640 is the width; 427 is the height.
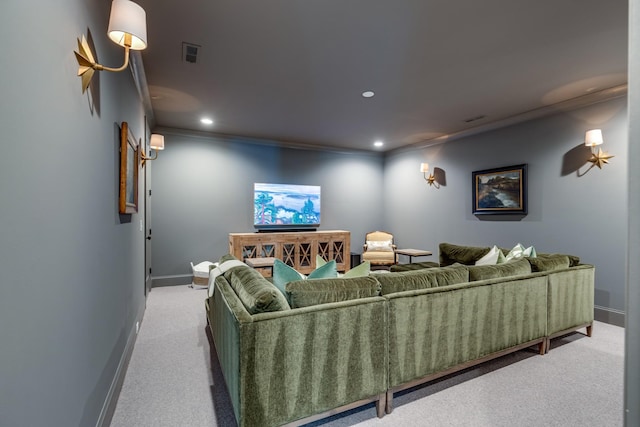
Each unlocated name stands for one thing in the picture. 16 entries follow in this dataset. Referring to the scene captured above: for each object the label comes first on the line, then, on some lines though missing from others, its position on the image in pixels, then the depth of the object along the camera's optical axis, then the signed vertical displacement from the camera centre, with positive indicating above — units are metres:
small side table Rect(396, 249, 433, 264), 5.34 -0.65
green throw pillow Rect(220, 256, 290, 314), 1.62 -0.44
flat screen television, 5.80 +0.18
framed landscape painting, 4.38 +0.39
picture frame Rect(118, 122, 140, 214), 2.19 +0.34
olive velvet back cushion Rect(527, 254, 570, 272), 2.75 -0.43
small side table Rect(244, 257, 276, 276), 4.24 -0.68
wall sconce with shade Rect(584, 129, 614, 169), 3.50 +0.84
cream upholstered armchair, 5.77 -0.65
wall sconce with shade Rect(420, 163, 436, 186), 5.69 +0.80
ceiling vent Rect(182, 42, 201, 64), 2.60 +1.44
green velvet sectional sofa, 1.58 -0.72
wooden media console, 5.26 -0.57
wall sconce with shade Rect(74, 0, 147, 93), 1.34 +0.87
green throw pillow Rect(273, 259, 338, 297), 2.00 -0.39
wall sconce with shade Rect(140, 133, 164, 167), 3.94 +0.94
